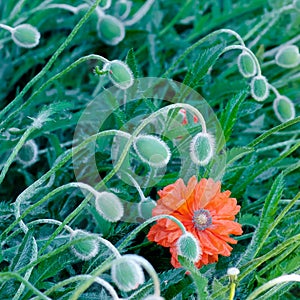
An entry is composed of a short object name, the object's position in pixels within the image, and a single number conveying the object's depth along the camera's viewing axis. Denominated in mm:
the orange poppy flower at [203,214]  1242
